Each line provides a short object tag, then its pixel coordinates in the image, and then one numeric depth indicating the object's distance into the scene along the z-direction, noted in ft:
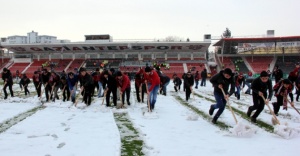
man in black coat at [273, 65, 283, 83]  53.83
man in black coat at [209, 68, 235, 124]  26.96
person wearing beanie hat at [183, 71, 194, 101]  48.03
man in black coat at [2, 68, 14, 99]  48.44
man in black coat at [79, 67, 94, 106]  39.88
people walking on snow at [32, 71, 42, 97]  51.90
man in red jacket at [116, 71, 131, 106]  39.56
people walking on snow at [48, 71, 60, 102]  44.70
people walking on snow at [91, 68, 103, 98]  54.71
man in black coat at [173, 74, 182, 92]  68.20
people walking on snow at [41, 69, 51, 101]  44.91
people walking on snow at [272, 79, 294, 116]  31.23
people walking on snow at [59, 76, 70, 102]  45.47
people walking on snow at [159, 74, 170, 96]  45.24
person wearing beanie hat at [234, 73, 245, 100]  51.65
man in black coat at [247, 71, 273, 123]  27.58
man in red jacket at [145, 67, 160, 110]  35.04
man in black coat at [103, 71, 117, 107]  39.58
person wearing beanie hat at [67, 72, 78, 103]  42.73
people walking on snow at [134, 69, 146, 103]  44.87
